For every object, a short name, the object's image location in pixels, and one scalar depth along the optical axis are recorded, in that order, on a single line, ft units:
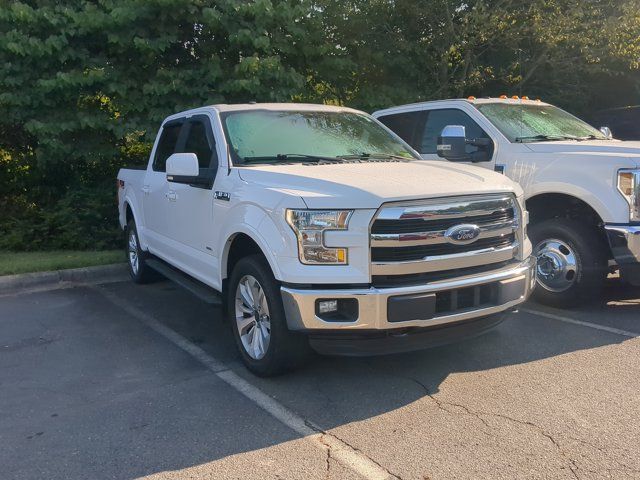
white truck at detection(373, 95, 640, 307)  17.79
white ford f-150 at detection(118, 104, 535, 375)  12.58
